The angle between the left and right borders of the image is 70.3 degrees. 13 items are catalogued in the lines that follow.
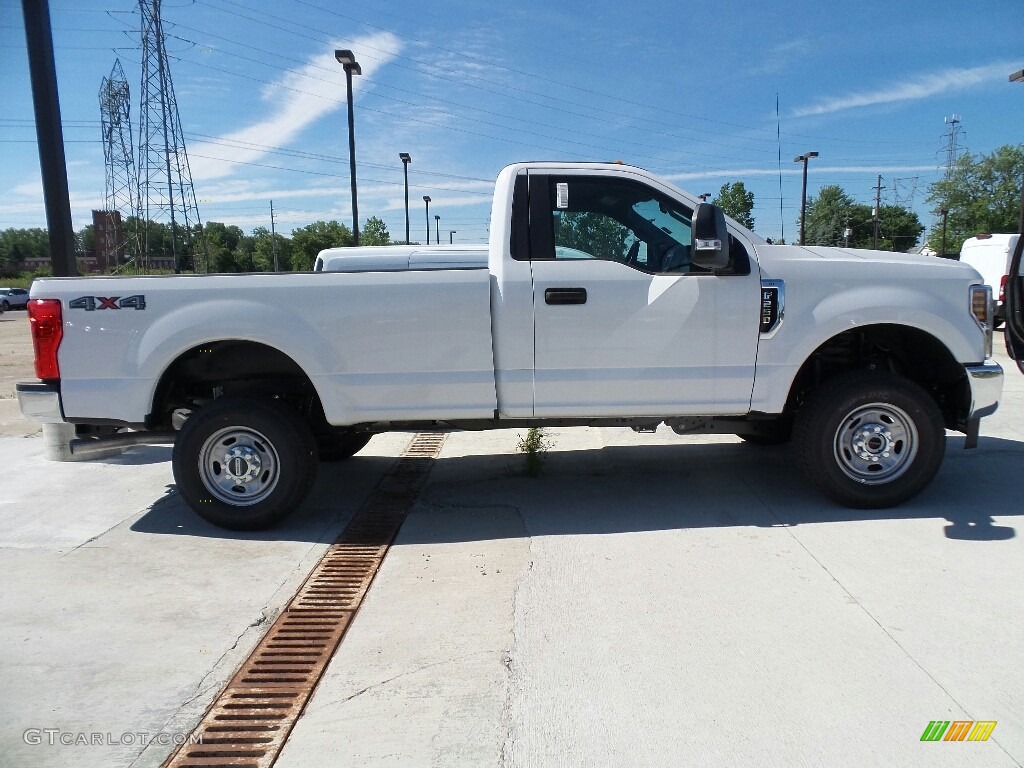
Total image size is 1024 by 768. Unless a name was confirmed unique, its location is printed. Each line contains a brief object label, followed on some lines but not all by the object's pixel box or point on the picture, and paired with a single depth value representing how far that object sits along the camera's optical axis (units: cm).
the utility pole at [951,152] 6106
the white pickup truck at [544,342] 432
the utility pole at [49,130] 621
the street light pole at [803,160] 2642
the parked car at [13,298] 4918
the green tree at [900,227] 7325
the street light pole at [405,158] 2139
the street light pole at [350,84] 1366
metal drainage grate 252
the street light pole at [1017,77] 1183
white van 1639
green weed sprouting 569
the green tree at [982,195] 5712
